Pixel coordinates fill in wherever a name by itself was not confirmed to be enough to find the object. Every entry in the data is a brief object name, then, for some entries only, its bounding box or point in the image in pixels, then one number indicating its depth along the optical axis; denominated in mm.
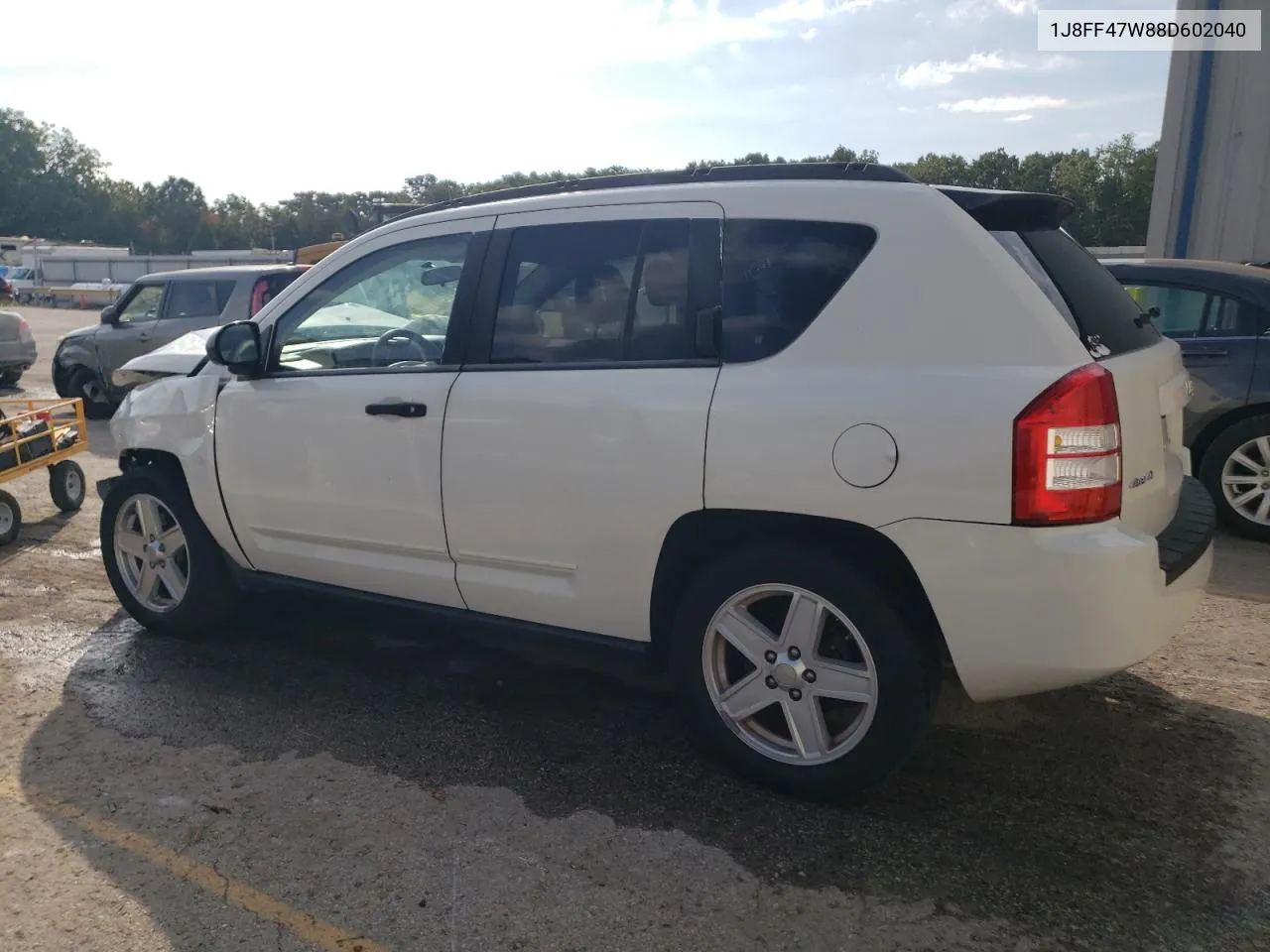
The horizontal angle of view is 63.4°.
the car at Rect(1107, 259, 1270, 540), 6188
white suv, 2816
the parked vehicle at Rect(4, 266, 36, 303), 53938
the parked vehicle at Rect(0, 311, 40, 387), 14836
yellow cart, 6660
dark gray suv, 11047
